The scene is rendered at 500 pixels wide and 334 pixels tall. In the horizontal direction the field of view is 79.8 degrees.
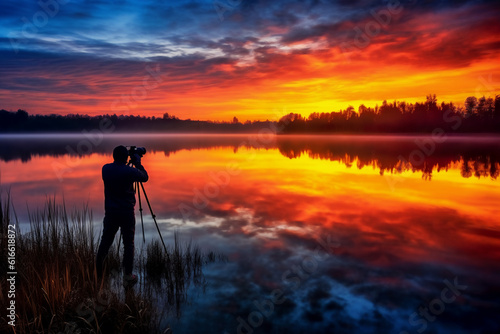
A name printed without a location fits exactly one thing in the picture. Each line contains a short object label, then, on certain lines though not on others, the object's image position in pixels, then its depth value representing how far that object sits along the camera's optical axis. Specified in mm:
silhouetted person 5562
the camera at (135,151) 6202
